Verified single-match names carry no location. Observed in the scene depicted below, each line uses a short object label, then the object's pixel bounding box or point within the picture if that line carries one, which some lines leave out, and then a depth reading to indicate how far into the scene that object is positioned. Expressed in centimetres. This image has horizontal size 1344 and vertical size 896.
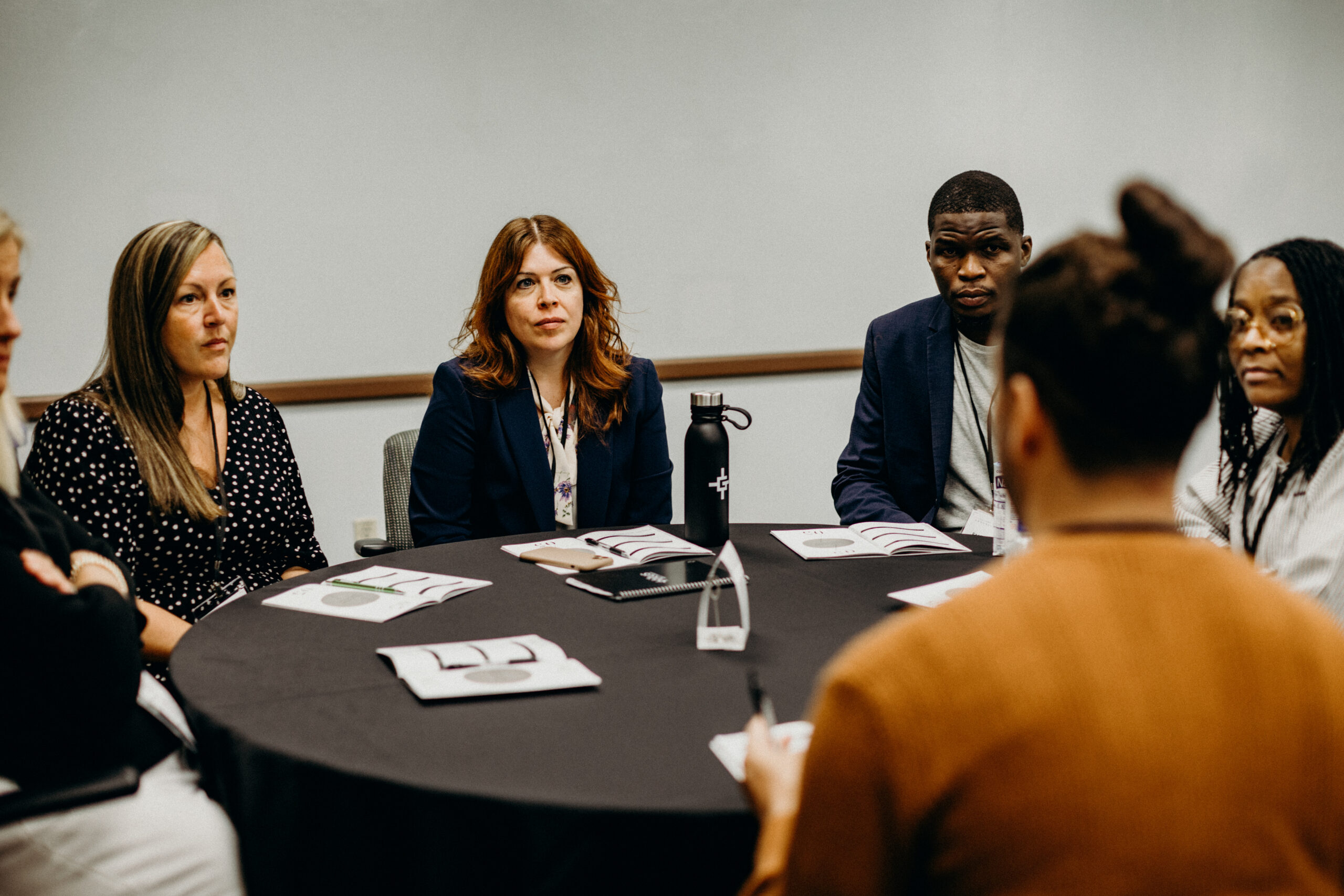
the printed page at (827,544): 198
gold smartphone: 189
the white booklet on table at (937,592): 167
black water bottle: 202
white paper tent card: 145
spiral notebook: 172
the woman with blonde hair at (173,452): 207
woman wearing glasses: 156
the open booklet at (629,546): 197
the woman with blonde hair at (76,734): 124
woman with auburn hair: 248
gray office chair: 287
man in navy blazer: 259
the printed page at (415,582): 173
